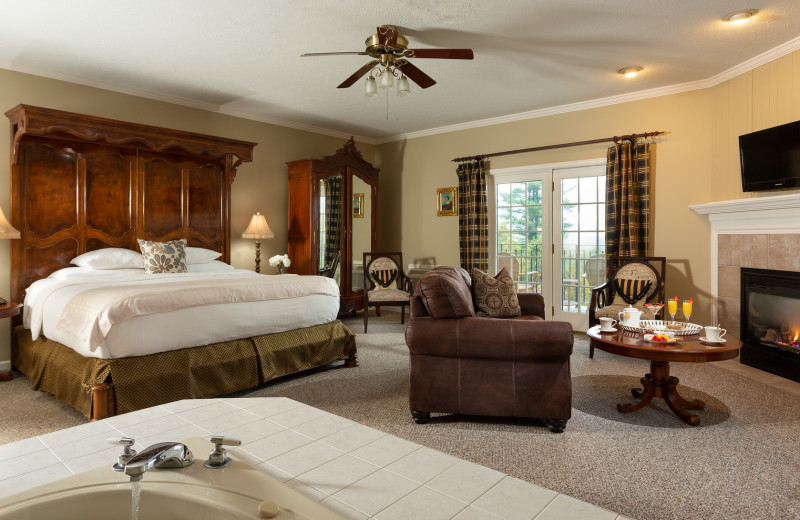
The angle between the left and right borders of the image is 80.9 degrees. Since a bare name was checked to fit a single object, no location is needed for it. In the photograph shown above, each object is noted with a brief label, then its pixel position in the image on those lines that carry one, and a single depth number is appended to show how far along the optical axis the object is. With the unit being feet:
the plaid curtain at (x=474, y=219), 19.38
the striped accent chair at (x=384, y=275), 19.24
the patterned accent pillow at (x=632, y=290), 14.73
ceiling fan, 10.09
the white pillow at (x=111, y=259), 13.08
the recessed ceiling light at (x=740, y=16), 10.31
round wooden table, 8.52
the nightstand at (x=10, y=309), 10.92
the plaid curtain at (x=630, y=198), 15.67
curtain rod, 15.76
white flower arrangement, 17.33
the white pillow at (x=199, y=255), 14.98
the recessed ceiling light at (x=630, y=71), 13.77
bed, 9.13
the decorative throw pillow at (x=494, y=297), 11.40
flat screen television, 12.05
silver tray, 9.88
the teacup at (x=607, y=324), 9.96
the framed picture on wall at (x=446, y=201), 20.65
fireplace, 12.22
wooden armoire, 18.84
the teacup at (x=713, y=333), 9.12
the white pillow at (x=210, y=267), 14.69
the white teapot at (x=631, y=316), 10.30
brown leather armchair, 8.44
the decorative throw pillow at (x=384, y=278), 19.57
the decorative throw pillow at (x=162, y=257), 13.50
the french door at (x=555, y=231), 17.28
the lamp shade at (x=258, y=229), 17.21
